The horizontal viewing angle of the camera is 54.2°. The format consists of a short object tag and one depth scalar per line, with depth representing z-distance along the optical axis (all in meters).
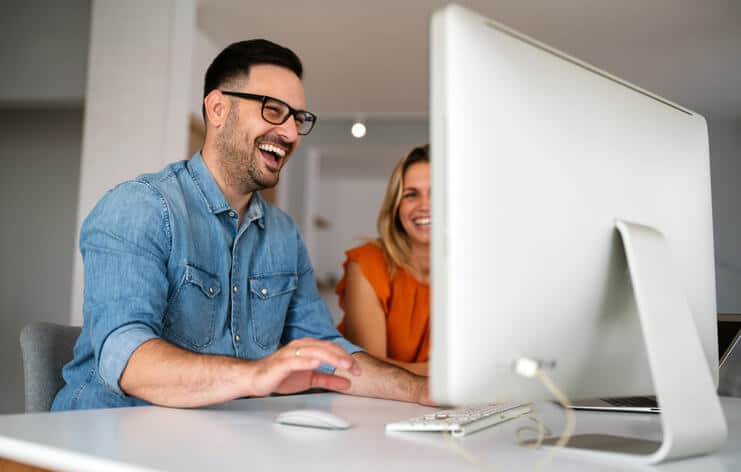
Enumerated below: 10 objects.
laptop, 1.41
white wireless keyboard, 1.04
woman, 2.48
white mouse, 1.03
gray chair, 1.47
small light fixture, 4.97
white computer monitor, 0.71
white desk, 0.80
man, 1.17
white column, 4.01
